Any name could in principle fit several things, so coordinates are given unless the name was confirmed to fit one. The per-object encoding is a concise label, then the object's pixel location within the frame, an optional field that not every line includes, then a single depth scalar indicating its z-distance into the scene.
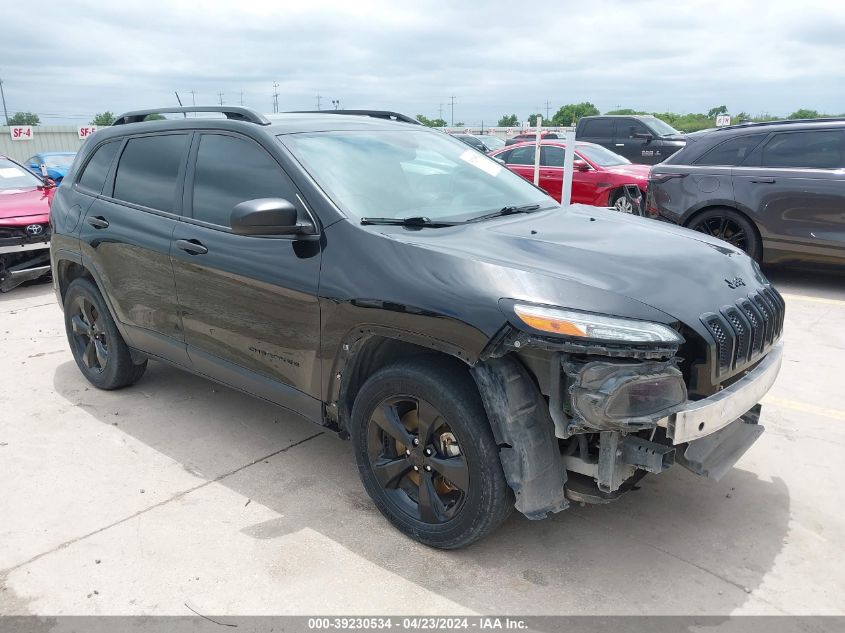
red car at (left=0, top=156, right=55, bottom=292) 7.96
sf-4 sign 26.44
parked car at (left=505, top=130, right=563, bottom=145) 15.71
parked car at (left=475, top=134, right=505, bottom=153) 21.85
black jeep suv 2.54
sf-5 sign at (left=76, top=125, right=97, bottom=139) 26.42
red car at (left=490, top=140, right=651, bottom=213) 11.58
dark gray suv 7.28
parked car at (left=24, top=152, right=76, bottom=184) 15.39
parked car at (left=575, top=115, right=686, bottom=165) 16.67
